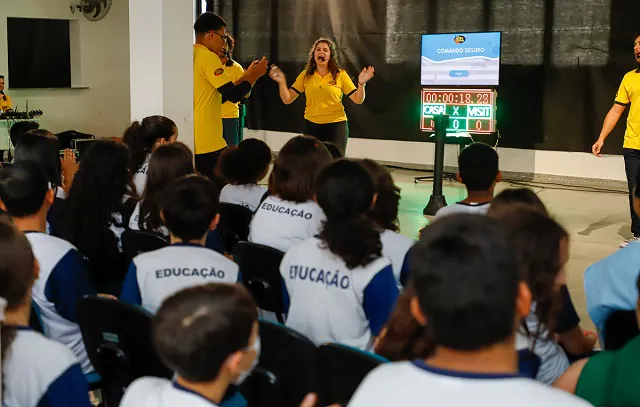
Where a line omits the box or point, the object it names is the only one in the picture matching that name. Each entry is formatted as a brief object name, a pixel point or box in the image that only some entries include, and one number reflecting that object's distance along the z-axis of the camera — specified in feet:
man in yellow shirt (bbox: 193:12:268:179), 17.65
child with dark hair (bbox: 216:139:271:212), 12.39
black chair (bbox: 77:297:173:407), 6.75
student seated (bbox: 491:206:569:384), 6.18
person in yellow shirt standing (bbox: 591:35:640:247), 18.40
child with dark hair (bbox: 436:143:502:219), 10.74
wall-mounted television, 32.91
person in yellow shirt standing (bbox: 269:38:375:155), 21.25
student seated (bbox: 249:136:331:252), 9.99
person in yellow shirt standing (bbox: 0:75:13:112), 30.19
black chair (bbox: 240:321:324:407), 6.10
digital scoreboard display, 25.70
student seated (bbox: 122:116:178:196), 14.07
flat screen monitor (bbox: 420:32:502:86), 26.35
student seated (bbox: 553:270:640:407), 4.69
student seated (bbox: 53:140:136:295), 10.03
